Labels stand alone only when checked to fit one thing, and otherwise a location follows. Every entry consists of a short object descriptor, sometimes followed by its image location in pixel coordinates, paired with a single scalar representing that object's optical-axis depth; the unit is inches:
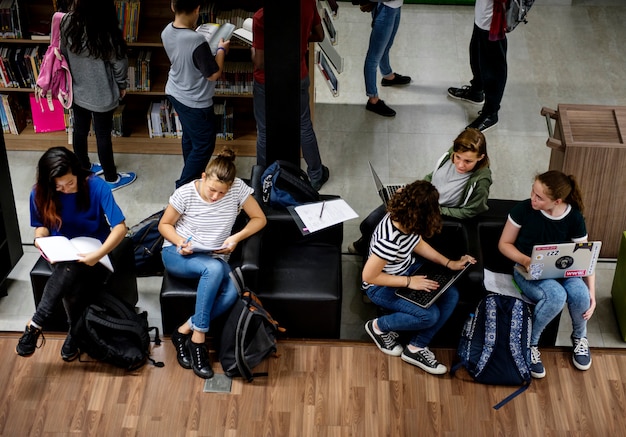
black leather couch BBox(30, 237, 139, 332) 195.8
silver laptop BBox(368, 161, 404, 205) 201.3
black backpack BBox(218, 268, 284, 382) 189.5
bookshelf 257.4
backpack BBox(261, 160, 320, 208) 208.5
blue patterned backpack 192.2
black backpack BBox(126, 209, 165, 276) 216.4
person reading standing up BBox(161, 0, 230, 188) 220.8
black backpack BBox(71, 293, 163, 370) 189.9
